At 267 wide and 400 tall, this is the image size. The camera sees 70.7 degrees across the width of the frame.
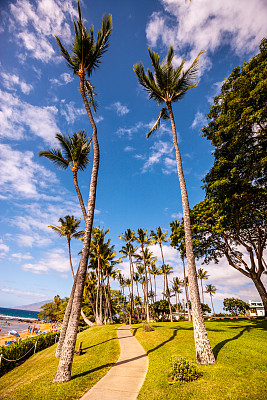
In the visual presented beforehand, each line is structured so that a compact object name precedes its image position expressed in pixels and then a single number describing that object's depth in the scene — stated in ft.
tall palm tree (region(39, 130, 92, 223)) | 45.73
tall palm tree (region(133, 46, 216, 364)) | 29.66
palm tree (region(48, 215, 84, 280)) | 80.69
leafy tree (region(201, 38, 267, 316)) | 36.55
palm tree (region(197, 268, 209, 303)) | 208.47
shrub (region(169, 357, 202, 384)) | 20.58
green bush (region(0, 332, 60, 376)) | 44.78
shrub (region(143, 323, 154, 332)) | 57.94
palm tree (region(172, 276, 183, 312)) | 207.64
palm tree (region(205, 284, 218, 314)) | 256.11
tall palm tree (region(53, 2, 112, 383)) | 24.68
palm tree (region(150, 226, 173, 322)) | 126.29
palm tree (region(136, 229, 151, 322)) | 121.60
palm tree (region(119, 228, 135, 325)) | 120.88
